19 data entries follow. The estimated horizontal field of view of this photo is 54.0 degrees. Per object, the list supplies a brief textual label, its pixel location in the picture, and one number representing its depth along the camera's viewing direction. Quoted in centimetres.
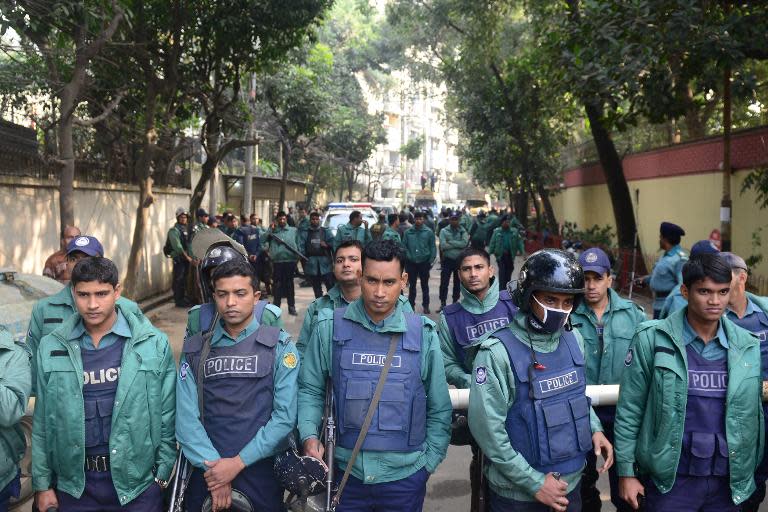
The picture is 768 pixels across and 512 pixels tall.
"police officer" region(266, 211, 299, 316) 1199
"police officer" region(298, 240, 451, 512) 313
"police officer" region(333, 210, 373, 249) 1218
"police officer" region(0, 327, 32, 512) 298
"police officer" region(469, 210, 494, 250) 1559
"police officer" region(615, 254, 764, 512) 313
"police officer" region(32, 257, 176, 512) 312
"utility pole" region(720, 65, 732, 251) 1041
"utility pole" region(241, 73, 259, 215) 1777
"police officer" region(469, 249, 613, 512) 290
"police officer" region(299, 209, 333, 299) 1205
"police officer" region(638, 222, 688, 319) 627
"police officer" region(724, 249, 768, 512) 387
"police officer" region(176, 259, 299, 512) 313
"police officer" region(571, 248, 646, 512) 423
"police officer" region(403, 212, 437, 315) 1259
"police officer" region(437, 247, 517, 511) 428
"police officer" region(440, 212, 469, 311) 1262
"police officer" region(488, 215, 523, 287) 1338
